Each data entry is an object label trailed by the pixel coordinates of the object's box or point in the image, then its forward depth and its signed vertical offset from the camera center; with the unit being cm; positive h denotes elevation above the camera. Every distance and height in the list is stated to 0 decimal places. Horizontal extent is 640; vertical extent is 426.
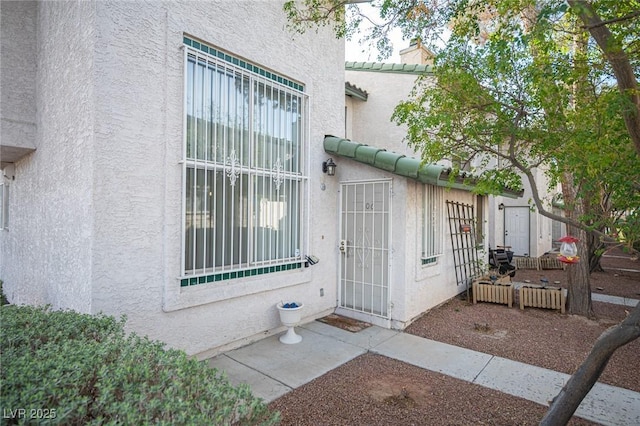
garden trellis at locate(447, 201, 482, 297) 881 -62
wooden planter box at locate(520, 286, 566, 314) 786 -185
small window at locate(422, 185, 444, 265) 741 -9
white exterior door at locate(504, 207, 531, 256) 1667 -50
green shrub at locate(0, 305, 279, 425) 187 -103
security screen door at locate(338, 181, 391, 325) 691 -62
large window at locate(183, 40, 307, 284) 504 +88
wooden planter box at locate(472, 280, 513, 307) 845 -187
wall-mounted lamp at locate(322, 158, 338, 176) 718 +113
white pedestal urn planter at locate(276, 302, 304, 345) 586 -175
